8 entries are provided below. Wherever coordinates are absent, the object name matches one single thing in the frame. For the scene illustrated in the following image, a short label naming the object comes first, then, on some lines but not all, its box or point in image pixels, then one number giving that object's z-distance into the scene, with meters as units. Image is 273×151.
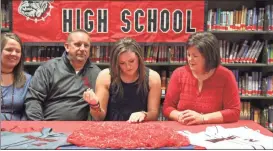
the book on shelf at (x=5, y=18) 4.30
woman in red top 2.30
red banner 4.23
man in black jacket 2.71
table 2.01
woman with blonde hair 2.58
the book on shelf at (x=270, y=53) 4.38
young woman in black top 2.42
